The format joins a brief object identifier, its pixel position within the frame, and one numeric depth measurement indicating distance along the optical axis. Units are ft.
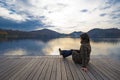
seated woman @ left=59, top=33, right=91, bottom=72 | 9.13
